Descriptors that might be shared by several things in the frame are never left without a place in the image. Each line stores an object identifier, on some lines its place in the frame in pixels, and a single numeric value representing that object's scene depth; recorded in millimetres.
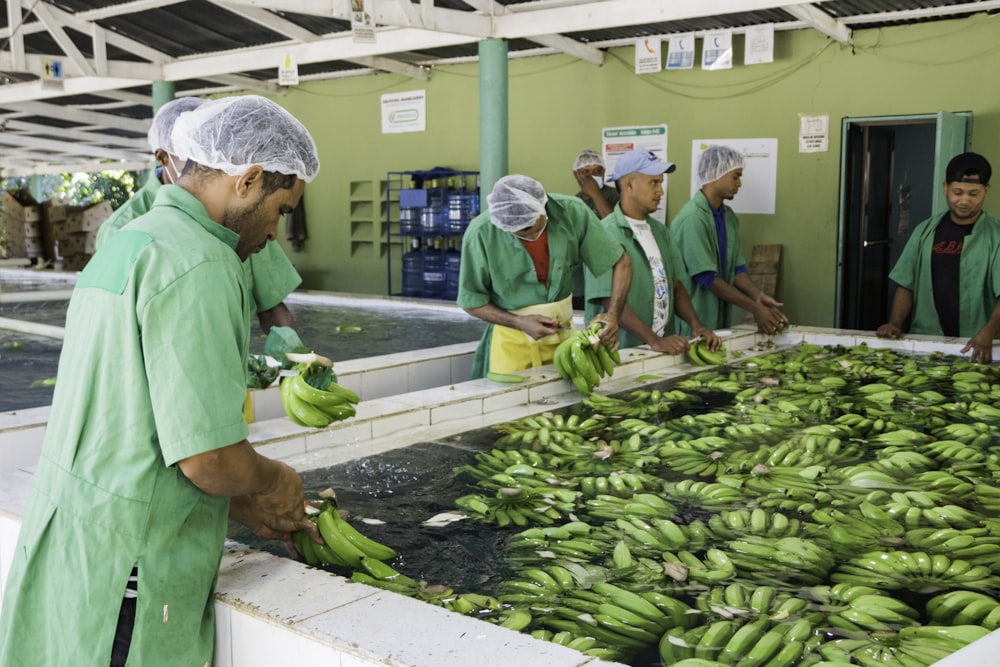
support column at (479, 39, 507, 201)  9438
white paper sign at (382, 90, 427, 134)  13039
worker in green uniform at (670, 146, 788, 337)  6328
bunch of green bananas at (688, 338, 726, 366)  5512
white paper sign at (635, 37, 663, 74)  9922
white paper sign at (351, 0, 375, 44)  7898
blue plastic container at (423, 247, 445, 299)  12539
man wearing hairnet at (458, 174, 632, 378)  4977
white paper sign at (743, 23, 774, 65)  9352
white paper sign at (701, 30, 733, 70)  9578
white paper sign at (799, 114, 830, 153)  9703
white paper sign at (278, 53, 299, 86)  10555
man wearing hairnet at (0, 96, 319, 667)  1783
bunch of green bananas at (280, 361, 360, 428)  2980
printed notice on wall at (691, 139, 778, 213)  10102
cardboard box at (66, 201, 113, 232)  16172
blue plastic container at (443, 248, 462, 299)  12320
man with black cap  5934
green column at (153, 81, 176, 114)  12930
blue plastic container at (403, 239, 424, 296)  12828
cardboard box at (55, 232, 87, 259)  16500
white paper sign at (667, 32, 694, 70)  9898
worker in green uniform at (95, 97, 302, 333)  3787
